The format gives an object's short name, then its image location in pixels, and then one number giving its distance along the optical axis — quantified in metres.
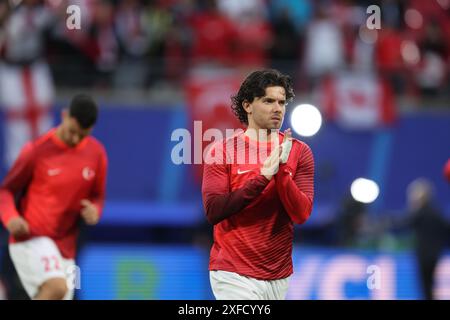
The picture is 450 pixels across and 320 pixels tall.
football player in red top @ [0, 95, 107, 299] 18.44
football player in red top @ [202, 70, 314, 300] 14.41
